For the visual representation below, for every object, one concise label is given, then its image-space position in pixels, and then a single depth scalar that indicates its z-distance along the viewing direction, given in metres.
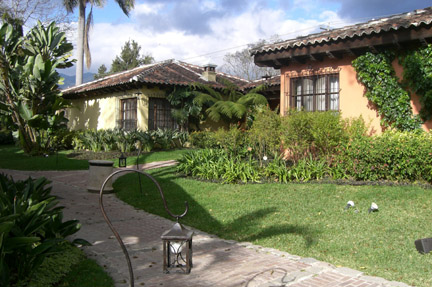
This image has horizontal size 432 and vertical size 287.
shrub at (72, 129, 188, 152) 16.72
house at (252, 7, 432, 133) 9.10
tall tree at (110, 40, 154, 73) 44.69
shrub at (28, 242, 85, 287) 3.84
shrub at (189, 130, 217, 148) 16.59
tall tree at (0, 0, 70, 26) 17.68
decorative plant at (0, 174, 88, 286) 3.50
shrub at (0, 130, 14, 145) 25.24
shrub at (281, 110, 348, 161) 9.38
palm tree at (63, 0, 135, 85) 28.12
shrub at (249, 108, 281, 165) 10.22
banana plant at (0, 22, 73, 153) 14.61
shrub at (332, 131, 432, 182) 7.62
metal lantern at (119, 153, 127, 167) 9.81
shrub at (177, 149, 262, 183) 9.39
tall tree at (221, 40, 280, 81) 43.75
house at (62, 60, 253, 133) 17.72
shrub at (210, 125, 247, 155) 11.45
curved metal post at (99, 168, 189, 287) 2.85
